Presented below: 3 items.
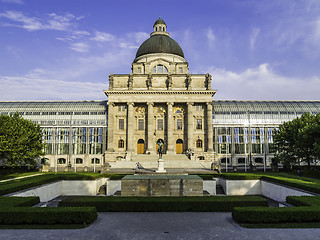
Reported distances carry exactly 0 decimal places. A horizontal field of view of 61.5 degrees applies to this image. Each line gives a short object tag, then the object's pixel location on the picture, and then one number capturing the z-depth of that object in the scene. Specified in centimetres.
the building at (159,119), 7081
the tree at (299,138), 4653
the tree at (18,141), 4756
